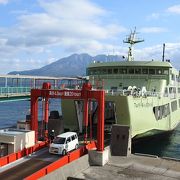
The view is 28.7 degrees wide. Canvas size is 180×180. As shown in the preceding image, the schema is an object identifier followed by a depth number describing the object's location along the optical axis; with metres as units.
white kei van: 24.44
